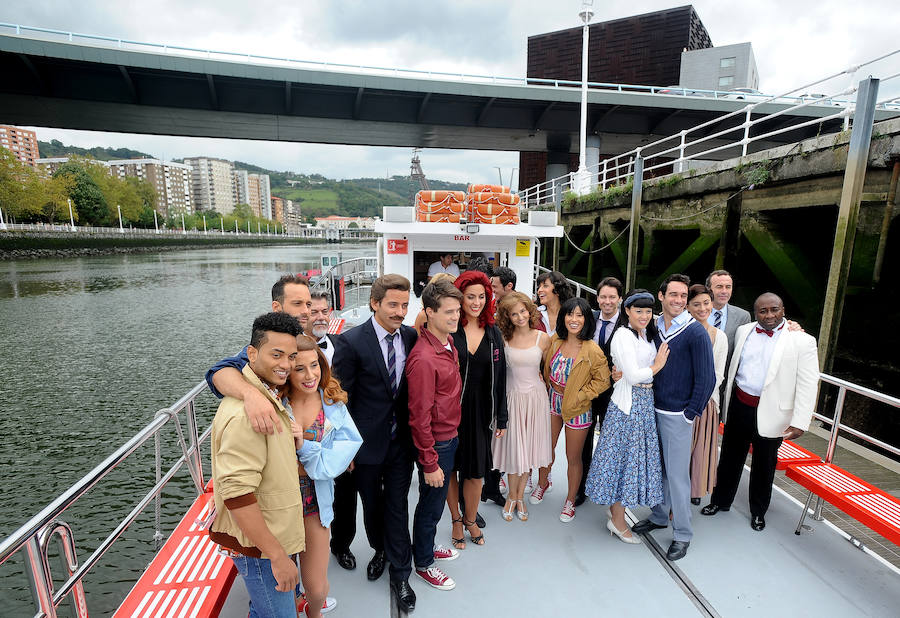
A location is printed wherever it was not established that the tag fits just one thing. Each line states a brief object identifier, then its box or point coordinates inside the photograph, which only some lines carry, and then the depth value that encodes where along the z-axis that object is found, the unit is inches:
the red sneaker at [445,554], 115.3
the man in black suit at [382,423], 94.4
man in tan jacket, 64.7
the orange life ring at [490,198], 274.7
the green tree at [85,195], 2529.5
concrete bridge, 714.8
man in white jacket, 115.3
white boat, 90.5
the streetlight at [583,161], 595.5
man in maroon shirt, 95.2
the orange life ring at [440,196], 275.3
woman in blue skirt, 114.4
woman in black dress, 113.0
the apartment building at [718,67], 1275.8
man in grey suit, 157.3
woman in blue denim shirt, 79.0
